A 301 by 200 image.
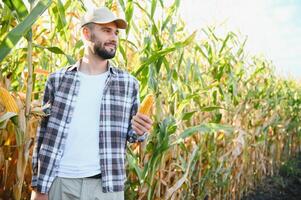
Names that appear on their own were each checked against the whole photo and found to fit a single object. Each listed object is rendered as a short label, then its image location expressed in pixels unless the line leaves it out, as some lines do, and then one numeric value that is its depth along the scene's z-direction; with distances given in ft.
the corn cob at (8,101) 4.46
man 5.67
